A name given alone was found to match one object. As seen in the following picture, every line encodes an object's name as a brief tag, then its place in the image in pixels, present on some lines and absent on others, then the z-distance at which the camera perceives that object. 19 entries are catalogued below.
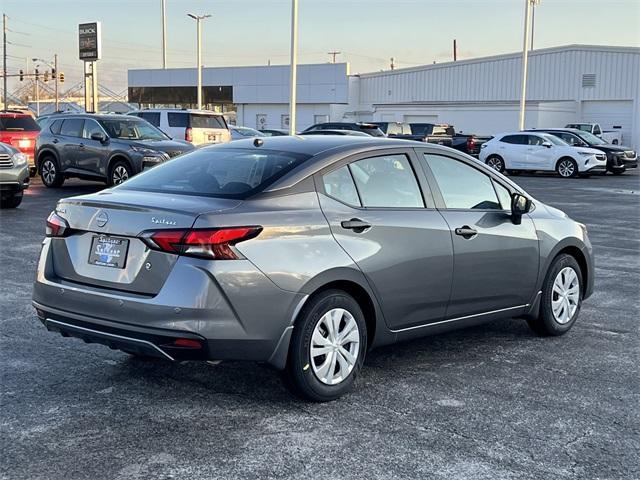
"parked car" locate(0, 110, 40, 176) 21.42
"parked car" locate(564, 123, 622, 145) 42.03
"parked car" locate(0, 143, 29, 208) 14.66
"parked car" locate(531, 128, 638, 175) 30.56
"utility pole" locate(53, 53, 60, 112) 83.39
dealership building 49.47
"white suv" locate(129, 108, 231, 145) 23.08
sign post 34.00
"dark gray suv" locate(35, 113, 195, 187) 18.14
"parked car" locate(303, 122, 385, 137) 31.25
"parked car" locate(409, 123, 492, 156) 35.56
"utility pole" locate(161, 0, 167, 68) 53.62
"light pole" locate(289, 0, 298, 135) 28.75
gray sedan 4.61
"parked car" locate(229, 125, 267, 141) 30.70
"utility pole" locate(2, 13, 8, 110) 83.12
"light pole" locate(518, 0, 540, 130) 39.34
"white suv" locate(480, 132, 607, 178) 29.08
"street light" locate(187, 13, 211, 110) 48.16
